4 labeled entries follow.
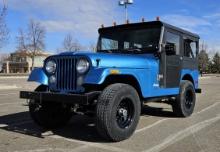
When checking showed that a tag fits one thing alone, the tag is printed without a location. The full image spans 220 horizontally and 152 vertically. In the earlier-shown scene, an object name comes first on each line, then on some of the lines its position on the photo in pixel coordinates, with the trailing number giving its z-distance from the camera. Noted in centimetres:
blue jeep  686
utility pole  2717
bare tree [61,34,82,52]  5738
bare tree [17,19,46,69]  6438
